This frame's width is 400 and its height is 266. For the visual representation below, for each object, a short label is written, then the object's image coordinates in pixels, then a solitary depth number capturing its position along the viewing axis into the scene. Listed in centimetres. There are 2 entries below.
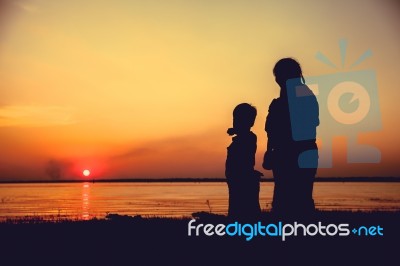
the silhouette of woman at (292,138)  625
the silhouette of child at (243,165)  613
